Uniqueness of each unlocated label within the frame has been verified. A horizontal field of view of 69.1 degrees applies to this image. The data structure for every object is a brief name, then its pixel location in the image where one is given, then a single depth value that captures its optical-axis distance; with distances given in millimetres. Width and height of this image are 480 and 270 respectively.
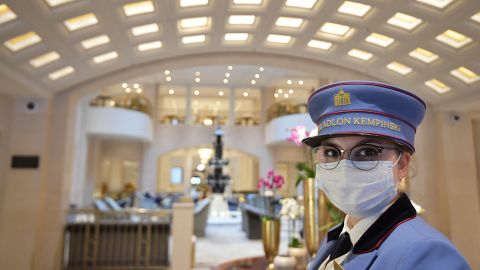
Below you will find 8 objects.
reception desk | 7387
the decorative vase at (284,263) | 2303
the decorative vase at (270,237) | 2604
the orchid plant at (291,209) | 3062
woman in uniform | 883
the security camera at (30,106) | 6863
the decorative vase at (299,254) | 2729
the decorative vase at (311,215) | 2664
